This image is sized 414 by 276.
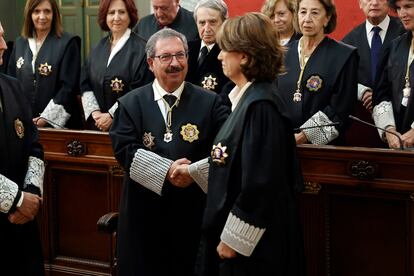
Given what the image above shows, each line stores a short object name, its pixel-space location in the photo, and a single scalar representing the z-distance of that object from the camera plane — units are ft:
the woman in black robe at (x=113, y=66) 16.07
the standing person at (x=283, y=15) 15.80
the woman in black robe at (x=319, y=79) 13.52
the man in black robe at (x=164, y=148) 12.06
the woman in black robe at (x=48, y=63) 17.46
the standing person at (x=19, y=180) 11.69
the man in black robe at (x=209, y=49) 15.43
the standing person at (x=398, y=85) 13.83
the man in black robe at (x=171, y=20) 16.79
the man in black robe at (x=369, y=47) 15.48
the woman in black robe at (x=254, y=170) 9.48
